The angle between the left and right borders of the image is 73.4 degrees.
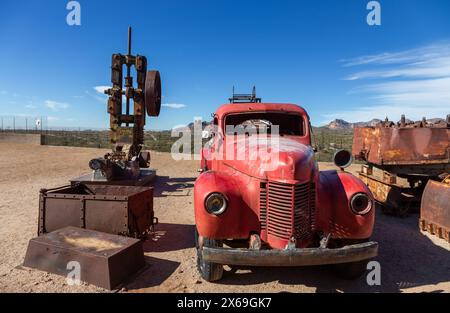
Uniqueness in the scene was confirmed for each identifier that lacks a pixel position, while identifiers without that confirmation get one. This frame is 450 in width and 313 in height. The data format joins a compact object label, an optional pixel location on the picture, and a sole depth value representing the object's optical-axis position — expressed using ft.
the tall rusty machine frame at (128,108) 29.53
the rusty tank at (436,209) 17.87
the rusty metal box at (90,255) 11.28
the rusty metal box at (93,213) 14.65
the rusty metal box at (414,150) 22.21
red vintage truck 9.95
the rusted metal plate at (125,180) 25.15
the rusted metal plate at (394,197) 23.32
